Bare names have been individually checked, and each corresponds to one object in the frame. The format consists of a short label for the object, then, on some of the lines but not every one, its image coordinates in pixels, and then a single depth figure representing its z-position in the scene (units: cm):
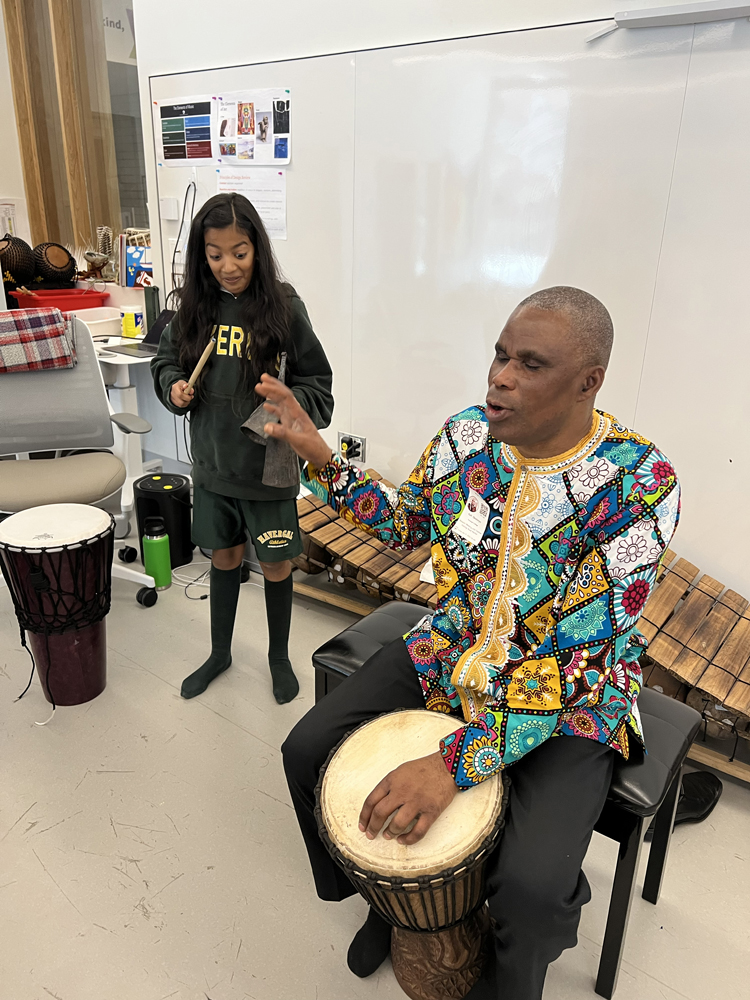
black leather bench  124
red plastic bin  393
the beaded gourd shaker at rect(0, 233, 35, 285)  392
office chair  272
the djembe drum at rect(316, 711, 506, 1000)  107
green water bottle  283
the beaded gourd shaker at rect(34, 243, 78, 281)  402
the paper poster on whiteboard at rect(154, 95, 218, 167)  319
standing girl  184
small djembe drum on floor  205
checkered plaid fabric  272
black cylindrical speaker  296
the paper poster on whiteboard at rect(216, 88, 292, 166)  296
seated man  113
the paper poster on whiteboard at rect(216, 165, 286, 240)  309
